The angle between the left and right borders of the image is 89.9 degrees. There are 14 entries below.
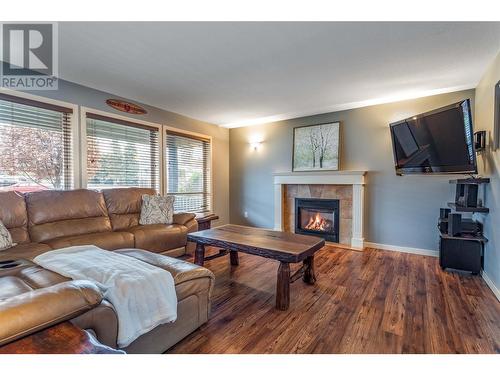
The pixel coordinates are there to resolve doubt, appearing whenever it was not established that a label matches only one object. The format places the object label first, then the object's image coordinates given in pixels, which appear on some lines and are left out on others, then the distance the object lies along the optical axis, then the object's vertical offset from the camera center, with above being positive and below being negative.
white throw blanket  1.29 -0.56
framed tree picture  4.18 +0.66
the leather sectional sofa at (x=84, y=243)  0.91 -0.53
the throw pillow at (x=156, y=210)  3.40 -0.35
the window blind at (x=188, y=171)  4.47 +0.27
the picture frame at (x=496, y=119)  2.31 +0.62
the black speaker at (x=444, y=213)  3.16 -0.35
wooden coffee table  2.09 -0.57
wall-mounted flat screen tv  2.48 +0.50
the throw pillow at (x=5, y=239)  2.18 -0.48
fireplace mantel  3.88 +0.06
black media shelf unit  2.76 -0.62
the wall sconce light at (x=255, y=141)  5.09 +0.91
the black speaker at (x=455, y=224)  2.85 -0.44
